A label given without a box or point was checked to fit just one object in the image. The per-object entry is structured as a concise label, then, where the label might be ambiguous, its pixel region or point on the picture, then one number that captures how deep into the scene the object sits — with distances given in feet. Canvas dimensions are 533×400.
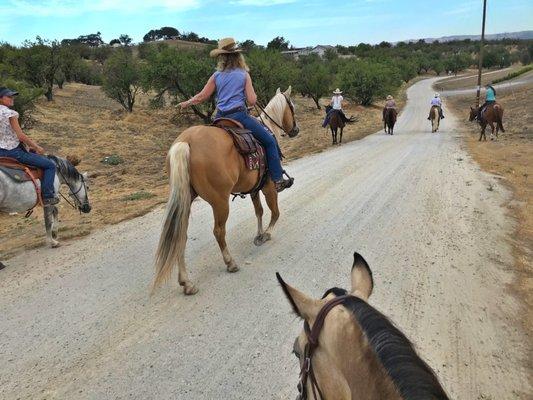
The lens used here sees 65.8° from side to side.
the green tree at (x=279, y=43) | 330.28
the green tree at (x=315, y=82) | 121.80
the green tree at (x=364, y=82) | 117.29
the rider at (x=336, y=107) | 58.88
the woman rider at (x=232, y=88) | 16.90
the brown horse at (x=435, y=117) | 66.69
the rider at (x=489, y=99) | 56.43
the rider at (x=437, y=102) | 67.10
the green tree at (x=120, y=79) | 96.43
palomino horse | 14.75
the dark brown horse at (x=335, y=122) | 58.08
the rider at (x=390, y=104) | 66.66
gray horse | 19.21
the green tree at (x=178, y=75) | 87.71
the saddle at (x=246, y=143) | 16.80
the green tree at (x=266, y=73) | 95.55
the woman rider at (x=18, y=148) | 18.62
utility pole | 102.45
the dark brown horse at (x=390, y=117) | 66.33
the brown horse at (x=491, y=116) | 54.65
